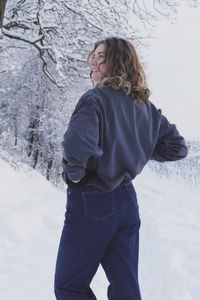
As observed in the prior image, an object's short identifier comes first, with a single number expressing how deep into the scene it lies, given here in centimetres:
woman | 150
